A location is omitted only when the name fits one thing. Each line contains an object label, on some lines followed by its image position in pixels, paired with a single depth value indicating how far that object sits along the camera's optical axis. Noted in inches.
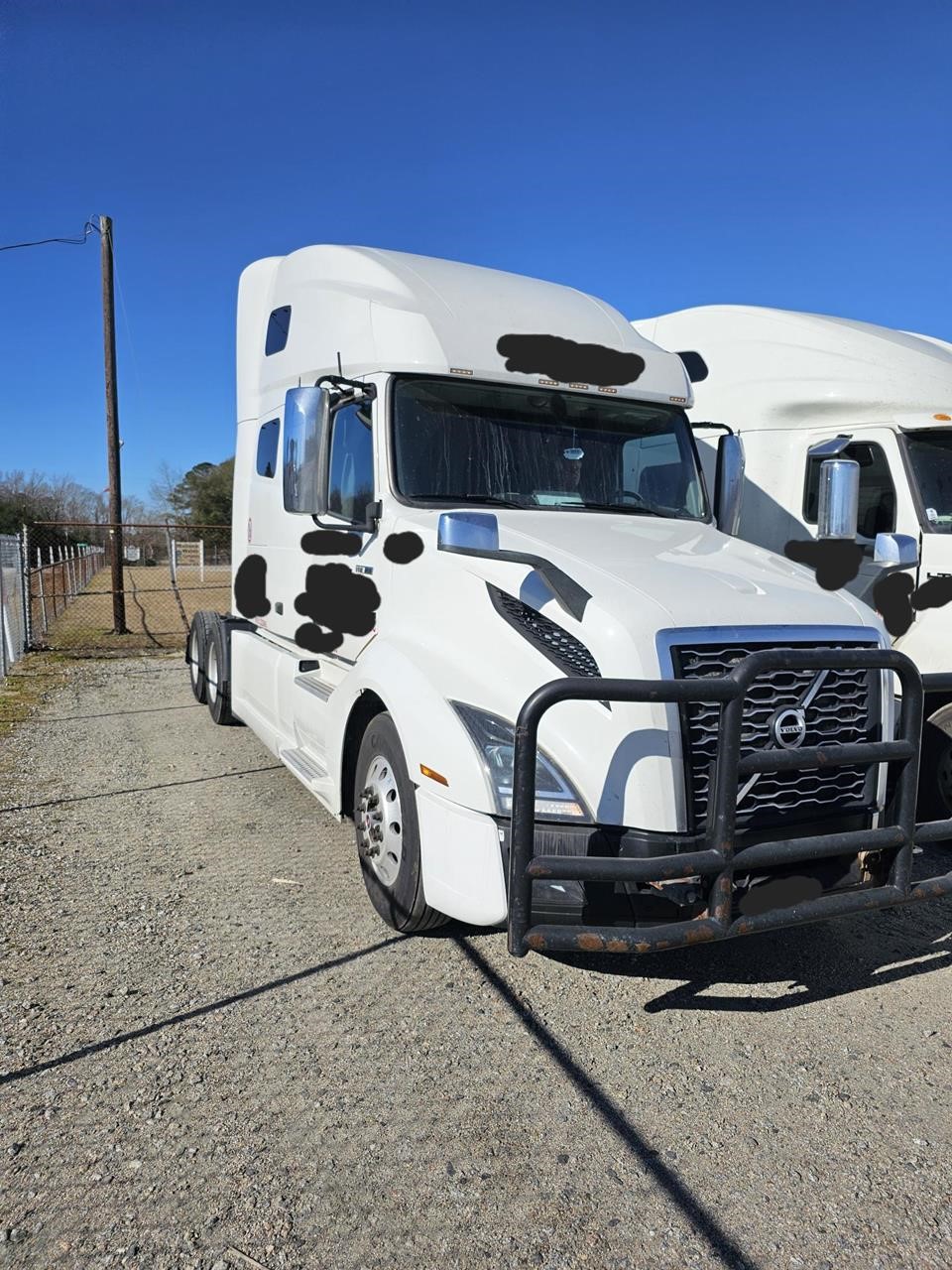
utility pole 651.5
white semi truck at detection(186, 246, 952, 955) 121.7
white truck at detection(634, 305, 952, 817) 227.1
